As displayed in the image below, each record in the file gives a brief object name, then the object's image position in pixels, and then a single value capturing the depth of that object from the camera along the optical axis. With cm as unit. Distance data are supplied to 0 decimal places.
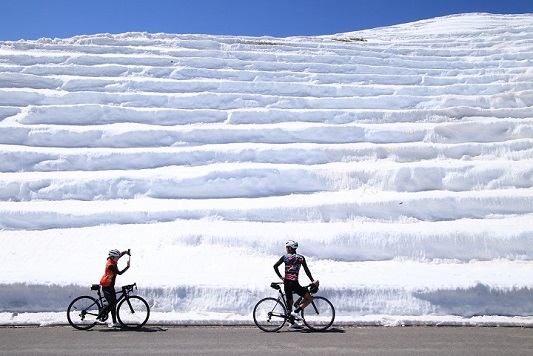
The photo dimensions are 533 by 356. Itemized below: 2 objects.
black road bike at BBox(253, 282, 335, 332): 708
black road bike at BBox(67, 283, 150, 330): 711
